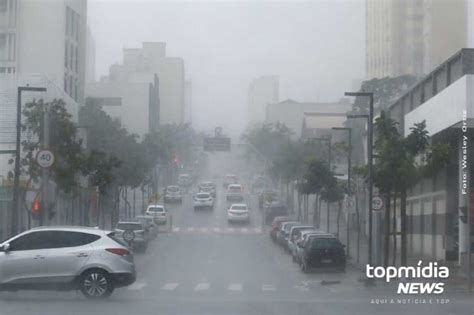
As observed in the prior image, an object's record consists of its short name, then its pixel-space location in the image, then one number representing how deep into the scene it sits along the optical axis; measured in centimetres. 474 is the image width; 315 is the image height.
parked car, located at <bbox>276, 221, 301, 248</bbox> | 5674
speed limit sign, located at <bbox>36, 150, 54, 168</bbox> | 3853
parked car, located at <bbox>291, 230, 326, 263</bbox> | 4500
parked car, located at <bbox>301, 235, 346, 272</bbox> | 4244
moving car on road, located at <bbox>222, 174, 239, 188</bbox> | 10304
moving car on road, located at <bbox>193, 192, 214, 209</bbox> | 8625
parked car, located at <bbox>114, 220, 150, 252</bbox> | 5159
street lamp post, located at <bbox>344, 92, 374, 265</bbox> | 3950
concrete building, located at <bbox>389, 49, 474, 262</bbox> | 3725
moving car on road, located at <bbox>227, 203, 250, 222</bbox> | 7756
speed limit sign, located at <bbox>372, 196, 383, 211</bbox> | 3962
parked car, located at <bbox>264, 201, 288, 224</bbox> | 7700
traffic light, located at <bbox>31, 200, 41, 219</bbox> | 4059
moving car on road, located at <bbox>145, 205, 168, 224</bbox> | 7206
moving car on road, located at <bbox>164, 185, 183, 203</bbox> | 8831
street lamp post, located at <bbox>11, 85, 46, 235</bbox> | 3942
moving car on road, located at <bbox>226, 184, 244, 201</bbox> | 9225
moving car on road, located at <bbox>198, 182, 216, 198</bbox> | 9391
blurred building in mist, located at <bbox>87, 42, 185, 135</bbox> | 8531
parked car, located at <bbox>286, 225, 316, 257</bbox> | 5056
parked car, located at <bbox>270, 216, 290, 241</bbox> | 6366
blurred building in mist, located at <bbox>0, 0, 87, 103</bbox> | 7469
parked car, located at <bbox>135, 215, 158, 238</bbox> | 5900
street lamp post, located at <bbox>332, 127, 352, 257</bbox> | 5291
